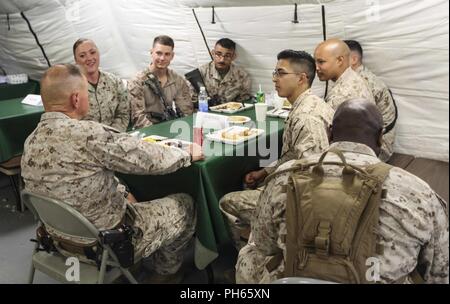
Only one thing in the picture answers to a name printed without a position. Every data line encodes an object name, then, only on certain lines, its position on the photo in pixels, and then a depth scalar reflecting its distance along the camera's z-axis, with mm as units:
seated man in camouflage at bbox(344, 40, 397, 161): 2893
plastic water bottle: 3188
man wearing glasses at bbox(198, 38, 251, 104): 3693
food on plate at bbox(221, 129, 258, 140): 2354
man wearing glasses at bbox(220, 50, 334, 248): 2027
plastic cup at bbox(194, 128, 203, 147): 2296
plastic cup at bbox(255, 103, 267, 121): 2771
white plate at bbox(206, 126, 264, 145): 2303
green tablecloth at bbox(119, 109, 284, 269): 2092
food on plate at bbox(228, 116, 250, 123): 2748
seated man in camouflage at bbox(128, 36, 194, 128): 3246
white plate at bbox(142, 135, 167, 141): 2354
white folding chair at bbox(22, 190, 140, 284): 1628
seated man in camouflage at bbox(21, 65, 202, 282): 1681
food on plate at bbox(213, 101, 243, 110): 3159
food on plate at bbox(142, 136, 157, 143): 2320
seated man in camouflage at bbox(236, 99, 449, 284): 1152
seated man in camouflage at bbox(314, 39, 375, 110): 2586
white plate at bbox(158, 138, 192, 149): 2242
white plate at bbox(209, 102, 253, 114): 3087
